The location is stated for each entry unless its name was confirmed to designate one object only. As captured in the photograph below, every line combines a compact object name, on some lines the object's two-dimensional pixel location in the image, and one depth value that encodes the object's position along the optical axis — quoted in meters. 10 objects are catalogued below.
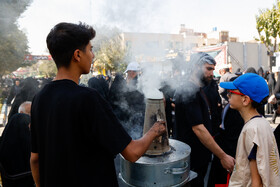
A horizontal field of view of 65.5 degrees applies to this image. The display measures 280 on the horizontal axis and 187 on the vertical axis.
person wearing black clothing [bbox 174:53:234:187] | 2.27
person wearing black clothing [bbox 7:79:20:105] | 8.65
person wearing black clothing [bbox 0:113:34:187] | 2.50
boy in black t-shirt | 1.20
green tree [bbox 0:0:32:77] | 2.78
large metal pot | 1.80
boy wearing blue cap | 1.57
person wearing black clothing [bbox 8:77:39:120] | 4.34
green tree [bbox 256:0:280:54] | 13.98
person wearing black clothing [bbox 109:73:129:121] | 3.90
